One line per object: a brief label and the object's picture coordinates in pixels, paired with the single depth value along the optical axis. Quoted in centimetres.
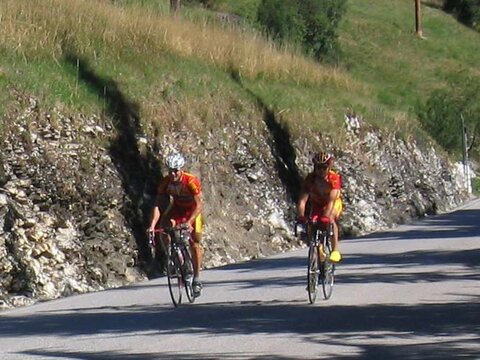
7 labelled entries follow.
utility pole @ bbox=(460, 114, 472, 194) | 5309
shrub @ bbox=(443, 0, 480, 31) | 8300
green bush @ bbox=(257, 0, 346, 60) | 4938
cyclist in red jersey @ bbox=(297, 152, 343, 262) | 1562
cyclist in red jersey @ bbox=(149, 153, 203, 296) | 1560
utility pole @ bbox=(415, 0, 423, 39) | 7606
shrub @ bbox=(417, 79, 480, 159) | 5534
